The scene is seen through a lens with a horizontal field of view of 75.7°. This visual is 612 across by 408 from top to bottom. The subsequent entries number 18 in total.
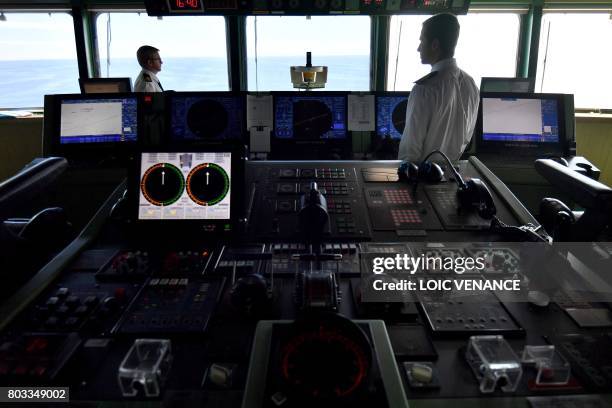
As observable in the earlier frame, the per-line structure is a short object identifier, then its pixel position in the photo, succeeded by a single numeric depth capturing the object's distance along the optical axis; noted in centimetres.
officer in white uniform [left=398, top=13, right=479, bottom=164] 226
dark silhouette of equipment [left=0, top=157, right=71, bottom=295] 98
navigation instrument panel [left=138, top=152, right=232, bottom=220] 120
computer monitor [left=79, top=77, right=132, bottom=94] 361
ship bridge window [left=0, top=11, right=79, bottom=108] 491
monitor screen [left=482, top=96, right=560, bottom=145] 274
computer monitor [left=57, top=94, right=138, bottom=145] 254
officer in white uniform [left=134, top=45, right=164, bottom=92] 418
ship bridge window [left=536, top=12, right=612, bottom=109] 484
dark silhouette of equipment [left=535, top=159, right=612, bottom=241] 97
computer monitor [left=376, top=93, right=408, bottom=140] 270
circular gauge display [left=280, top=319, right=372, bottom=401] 59
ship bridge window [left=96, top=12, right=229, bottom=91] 488
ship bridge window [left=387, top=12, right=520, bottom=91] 482
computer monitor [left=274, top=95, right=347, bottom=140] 264
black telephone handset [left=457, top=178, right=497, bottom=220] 126
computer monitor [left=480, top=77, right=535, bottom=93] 338
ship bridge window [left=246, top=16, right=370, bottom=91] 479
